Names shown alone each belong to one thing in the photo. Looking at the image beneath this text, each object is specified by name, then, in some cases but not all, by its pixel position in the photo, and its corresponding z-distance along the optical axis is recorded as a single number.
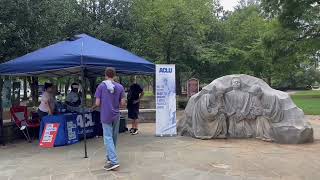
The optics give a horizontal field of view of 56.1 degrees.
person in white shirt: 7.55
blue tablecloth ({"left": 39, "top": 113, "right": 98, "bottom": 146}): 6.99
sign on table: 6.96
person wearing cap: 8.21
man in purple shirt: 5.16
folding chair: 7.62
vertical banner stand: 7.94
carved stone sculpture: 7.49
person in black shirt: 8.49
